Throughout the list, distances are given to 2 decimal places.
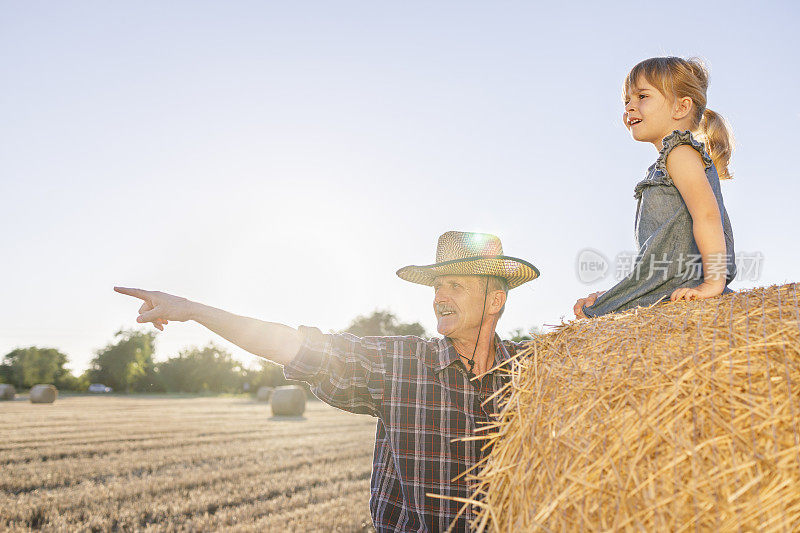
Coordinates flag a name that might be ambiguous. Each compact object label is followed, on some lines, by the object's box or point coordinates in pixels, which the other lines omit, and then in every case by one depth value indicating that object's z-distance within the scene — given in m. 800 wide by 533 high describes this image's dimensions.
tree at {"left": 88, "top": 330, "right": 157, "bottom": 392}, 74.94
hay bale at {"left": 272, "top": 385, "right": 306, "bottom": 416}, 27.14
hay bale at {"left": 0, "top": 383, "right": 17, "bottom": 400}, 37.28
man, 2.84
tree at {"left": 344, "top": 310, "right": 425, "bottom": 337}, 85.93
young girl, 2.39
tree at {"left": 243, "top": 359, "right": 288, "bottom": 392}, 74.57
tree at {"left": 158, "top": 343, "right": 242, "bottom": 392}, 79.19
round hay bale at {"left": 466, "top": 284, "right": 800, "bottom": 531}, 1.55
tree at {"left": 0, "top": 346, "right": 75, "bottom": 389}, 65.50
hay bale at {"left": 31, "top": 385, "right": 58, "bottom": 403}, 33.59
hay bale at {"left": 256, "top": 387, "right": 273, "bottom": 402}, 46.59
